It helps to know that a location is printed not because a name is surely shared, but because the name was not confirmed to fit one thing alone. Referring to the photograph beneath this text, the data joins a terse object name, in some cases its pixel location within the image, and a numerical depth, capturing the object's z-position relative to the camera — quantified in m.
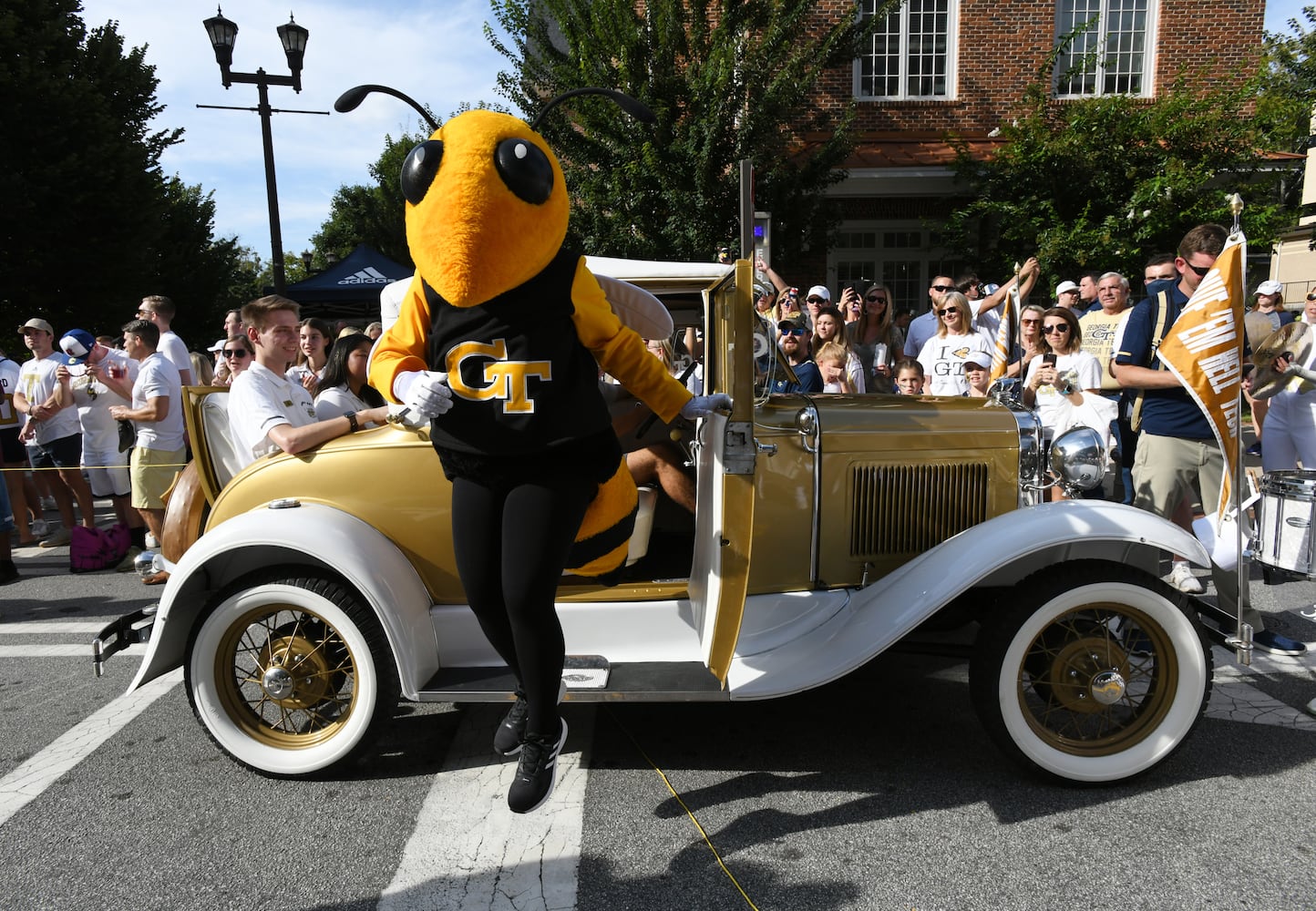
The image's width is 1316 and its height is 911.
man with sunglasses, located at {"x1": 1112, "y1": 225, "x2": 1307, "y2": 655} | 3.82
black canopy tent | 12.64
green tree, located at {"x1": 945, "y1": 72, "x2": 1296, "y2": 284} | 11.36
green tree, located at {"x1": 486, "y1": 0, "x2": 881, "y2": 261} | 10.98
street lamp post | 9.56
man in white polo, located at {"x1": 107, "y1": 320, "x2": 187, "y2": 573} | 5.67
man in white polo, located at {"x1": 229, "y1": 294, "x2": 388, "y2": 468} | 3.08
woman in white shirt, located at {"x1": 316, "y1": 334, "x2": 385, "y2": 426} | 3.66
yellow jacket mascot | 2.13
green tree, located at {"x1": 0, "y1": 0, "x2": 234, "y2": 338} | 12.40
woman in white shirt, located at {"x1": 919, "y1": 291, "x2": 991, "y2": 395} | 5.14
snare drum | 2.88
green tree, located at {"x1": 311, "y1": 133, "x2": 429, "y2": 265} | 35.84
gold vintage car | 2.63
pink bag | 6.22
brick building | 13.80
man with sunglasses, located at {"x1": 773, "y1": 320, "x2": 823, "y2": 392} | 4.46
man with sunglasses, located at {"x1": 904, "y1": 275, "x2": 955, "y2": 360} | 6.29
